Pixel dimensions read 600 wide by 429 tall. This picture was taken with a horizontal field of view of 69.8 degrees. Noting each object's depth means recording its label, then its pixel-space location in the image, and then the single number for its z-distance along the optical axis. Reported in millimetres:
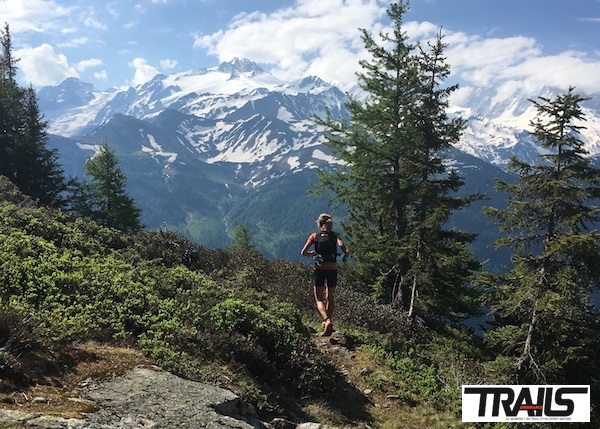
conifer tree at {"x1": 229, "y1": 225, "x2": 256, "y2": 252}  49297
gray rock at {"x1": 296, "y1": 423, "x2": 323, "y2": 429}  6688
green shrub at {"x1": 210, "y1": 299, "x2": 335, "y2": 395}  8562
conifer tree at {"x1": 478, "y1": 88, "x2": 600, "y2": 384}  14352
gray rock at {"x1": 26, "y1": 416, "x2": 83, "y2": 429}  4477
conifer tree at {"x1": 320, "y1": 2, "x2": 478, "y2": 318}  19031
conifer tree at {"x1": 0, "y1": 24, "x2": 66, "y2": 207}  29719
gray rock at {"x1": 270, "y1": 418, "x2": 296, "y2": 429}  6645
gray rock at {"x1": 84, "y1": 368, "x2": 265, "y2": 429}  5371
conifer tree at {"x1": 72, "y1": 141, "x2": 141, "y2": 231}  32500
